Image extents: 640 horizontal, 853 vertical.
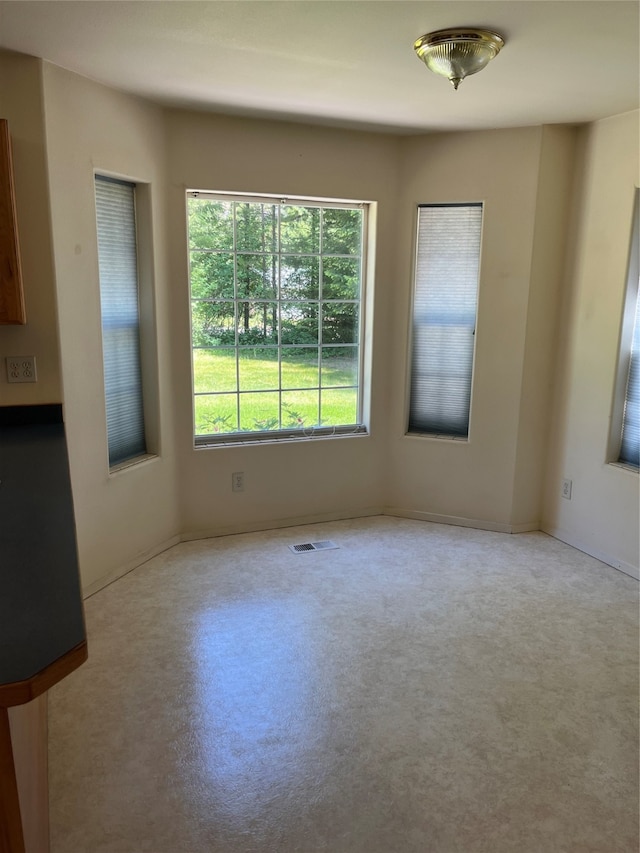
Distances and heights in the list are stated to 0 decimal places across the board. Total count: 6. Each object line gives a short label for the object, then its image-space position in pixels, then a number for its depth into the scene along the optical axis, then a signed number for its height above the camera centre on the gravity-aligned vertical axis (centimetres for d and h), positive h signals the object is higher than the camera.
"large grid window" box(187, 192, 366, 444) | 339 -2
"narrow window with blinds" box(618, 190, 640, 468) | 307 -32
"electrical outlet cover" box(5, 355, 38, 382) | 241 -25
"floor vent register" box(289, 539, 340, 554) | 344 -141
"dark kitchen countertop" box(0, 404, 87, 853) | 86 -52
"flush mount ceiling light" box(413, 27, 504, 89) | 197 +92
